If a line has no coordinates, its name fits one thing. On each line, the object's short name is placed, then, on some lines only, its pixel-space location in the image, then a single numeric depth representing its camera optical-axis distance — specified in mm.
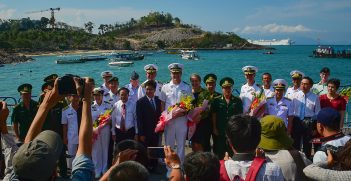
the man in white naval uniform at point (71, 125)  6980
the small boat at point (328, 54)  80075
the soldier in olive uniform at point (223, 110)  7023
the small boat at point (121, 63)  72375
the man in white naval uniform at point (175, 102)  6965
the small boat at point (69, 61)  82812
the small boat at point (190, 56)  96144
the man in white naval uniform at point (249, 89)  7596
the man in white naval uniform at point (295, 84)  7849
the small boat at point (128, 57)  82662
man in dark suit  7277
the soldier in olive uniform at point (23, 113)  6969
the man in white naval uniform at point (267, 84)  7777
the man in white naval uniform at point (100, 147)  7211
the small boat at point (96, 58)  91438
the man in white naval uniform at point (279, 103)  7305
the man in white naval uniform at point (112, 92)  7960
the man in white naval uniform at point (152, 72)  8082
